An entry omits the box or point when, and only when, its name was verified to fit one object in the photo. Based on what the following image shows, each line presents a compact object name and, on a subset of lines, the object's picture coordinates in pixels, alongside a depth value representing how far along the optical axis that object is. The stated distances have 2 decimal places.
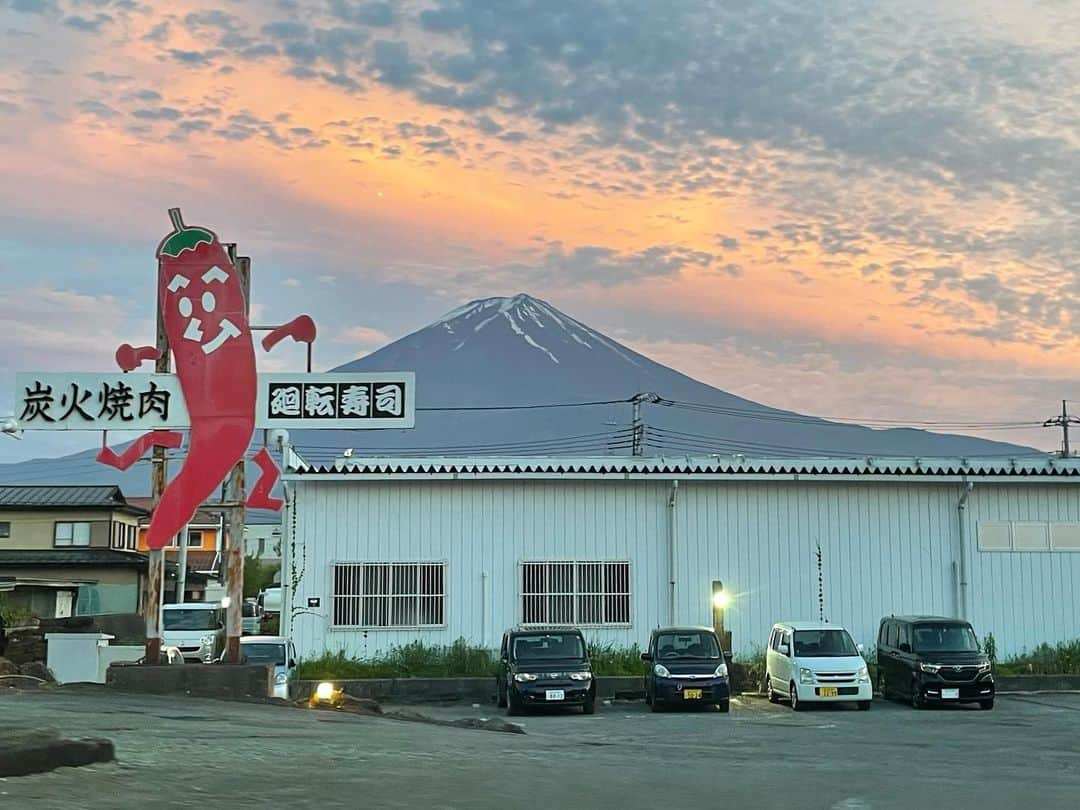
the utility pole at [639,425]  47.50
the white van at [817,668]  20.56
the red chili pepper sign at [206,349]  15.92
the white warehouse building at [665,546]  25.14
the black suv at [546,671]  19.92
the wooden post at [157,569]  15.81
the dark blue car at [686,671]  20.27
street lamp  24.92
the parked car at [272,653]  21.08
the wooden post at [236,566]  16.02
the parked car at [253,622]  36.03
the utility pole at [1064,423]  61.09
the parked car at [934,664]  20.58
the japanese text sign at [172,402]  16.00
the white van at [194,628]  26.69
